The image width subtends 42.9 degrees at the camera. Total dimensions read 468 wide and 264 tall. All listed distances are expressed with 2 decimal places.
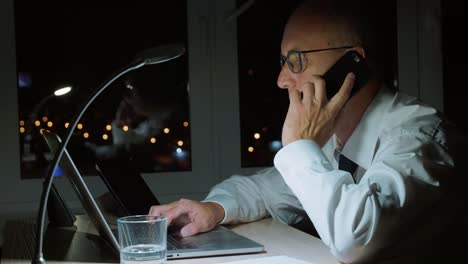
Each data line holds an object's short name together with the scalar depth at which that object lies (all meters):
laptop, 1.34
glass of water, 1.21
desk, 1.33
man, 1.27
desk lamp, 1.05
